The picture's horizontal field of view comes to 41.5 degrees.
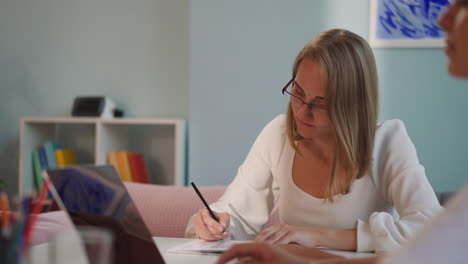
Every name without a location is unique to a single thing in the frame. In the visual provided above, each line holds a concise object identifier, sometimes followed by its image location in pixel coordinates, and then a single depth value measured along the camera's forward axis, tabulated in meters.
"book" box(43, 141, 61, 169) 4.16
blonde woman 1.56
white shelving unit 4.09
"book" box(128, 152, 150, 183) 4.01
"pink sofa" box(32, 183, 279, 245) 2.24
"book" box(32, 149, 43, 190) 4.15
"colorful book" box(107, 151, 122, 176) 3.99
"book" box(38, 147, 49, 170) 4.14
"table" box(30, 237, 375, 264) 1.22
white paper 1.36
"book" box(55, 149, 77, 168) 4.18
